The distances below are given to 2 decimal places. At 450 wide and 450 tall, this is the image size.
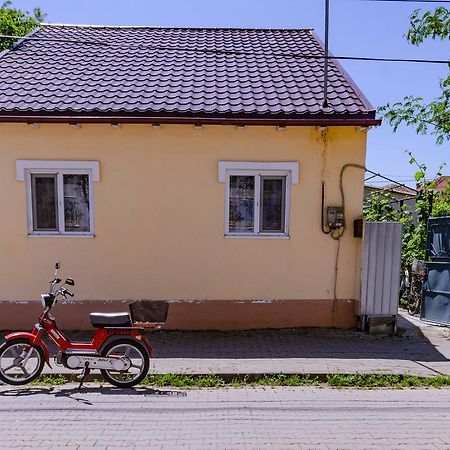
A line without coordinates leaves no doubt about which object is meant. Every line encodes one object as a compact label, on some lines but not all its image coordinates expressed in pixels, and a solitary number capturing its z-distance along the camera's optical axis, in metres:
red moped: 4.86
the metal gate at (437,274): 7.45
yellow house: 6.68
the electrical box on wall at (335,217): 6.78
